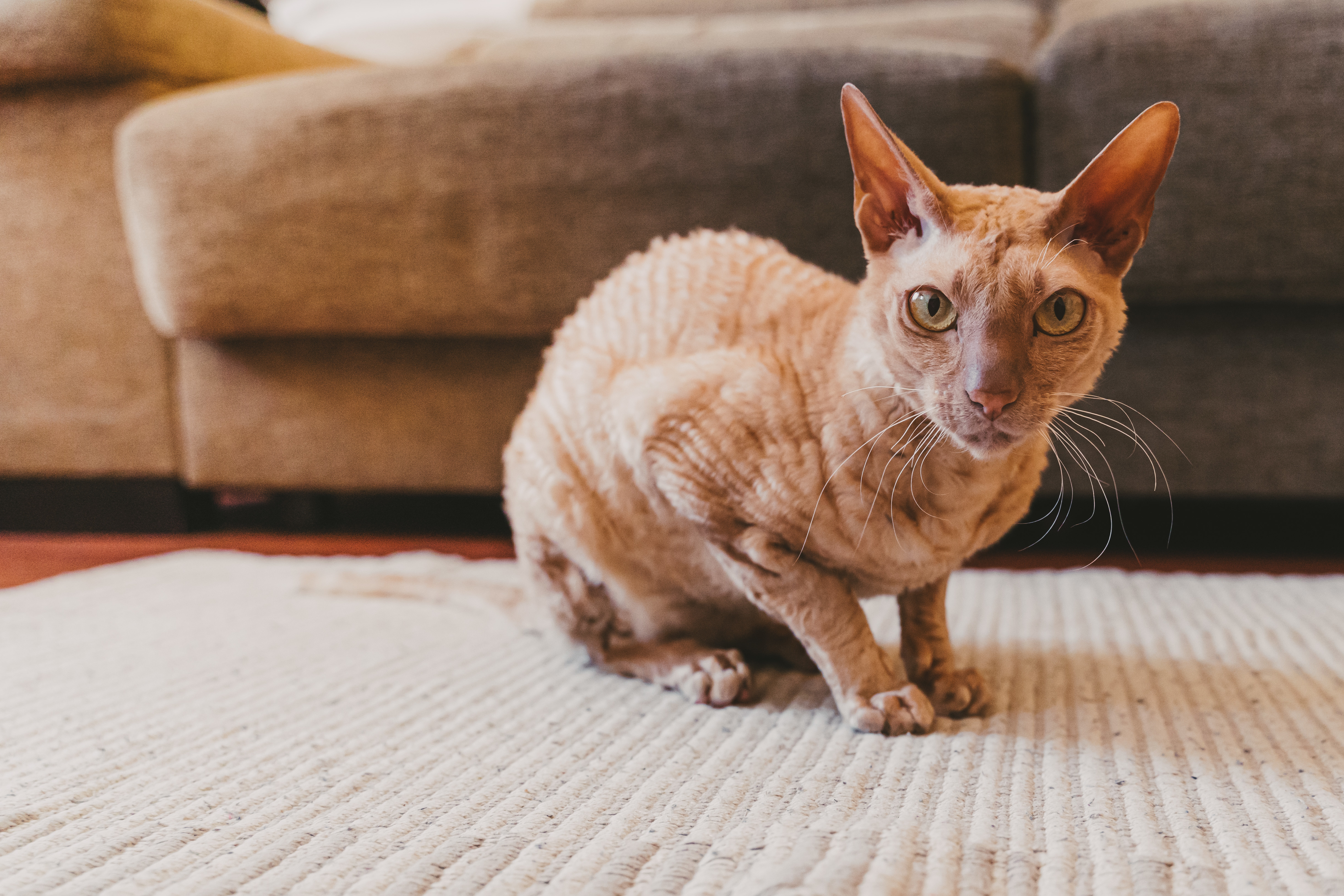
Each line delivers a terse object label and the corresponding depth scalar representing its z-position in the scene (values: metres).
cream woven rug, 0.56
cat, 0.68
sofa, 1.21
